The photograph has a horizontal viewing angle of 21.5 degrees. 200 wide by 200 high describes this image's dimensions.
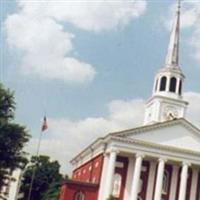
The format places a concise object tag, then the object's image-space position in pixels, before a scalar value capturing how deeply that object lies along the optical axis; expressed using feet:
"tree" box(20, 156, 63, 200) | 280.22
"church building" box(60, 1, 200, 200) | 174.70
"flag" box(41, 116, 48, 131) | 179.52
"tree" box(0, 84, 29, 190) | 138.82
